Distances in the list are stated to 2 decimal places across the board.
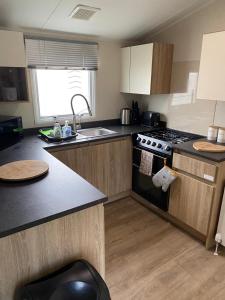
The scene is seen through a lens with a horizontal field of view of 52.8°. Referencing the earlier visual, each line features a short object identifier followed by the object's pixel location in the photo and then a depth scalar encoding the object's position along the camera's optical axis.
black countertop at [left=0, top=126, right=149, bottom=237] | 1.02
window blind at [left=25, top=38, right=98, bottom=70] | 2.41
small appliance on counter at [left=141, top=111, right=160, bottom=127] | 3.03
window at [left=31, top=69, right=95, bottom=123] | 2.64
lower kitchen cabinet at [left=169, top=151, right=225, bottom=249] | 1.95
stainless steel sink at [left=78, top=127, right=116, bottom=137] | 2.92
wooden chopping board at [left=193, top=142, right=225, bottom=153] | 2.02
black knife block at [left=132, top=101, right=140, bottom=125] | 3.22
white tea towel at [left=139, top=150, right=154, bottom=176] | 2.54
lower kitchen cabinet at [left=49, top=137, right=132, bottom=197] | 2.37
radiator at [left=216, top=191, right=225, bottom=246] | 1.97
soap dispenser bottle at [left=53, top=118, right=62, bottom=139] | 2.43
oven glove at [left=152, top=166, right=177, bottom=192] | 2.24
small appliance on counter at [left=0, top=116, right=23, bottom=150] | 2.08
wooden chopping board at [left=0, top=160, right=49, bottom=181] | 1.41
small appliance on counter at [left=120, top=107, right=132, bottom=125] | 3.11
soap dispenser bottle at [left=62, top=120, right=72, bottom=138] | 2.47
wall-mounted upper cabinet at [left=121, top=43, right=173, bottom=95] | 2.62
